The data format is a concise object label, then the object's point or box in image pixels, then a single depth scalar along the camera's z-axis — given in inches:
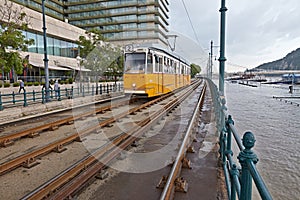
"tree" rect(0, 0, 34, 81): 451.8
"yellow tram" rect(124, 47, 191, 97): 536.7
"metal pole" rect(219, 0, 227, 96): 220.2
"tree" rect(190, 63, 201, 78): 4069.9
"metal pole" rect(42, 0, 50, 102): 524.1
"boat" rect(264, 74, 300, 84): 3184.5
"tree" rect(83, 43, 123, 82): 901.8
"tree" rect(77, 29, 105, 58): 890.1
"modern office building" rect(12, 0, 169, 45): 2751.0
